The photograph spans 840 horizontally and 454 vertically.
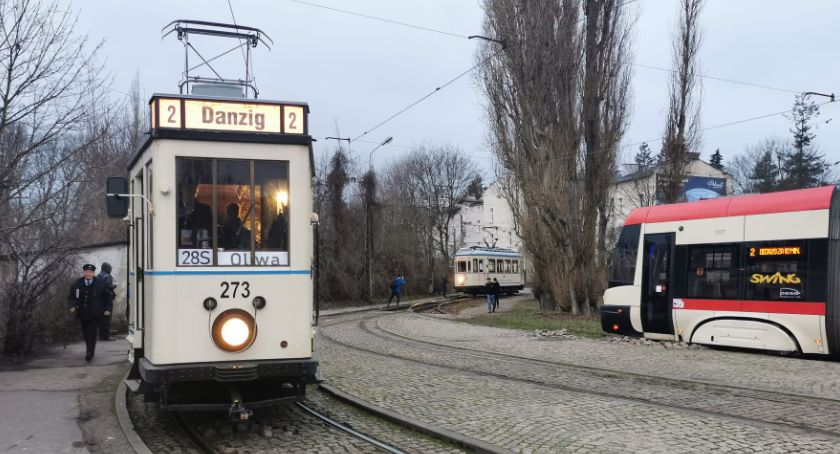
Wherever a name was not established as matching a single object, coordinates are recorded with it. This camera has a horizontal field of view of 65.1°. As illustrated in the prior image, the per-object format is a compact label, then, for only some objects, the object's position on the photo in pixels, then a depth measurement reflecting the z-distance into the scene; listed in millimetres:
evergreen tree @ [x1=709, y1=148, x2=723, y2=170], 81762
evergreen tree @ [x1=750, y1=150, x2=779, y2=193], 57872
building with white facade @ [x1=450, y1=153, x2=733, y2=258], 30103
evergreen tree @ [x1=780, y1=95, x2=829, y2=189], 52875
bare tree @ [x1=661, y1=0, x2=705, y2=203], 24125
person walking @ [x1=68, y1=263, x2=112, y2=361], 11234
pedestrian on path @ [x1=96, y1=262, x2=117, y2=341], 11625
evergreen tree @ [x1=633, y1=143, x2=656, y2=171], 71506
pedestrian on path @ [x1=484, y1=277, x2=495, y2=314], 27578
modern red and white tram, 12000
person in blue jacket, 32625
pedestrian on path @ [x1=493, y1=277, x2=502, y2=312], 27666
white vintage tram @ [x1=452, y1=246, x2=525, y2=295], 42394
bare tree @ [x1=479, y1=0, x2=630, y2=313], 22922
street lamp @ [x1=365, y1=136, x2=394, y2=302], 34531
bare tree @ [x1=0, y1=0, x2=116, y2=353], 9883
